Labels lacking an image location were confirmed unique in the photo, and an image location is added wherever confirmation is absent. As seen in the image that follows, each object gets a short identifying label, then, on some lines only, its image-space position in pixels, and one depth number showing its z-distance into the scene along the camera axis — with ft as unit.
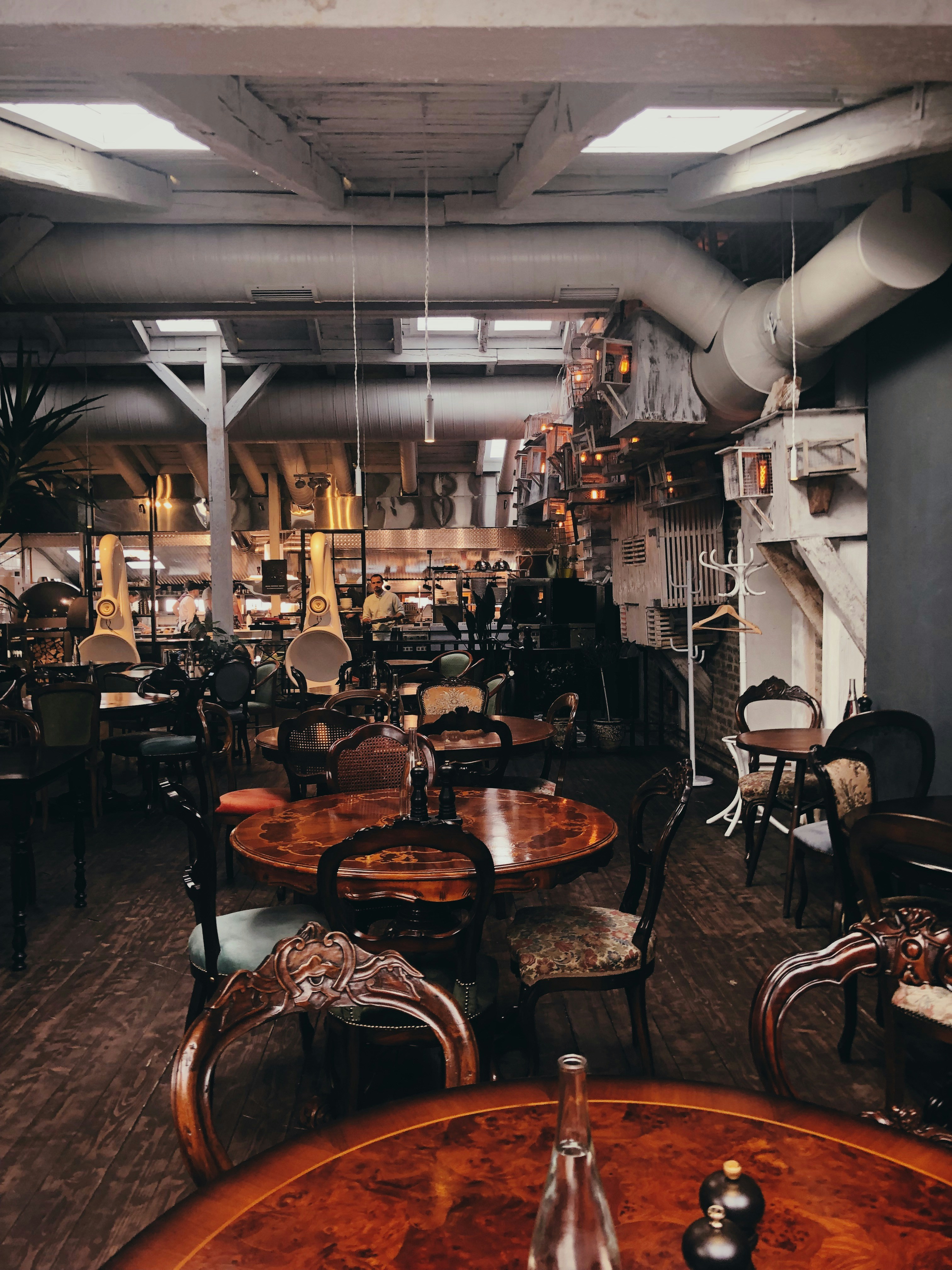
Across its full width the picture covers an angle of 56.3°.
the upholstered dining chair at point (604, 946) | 8.58
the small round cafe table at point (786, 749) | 14.79
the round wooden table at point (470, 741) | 15.67
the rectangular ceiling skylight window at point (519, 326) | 32.55
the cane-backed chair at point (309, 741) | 14.38
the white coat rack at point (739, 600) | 18.48
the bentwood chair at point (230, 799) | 15.01
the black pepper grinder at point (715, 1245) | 2.44
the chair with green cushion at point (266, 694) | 25.61
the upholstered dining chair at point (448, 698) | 18.65
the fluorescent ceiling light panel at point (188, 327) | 29.40
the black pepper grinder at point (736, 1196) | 2.64
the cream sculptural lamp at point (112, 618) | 20.70
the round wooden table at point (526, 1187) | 3.25
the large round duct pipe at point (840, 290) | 12.15
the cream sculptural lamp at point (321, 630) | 17.88
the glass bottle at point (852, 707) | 16.39
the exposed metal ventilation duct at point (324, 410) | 32.60
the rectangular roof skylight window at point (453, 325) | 31.71
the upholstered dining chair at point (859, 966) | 4.73
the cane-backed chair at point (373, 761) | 12.71
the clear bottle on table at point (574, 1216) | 2.47
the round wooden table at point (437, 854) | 8.15
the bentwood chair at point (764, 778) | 15.98
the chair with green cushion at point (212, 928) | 8.44
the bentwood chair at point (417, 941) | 6.98
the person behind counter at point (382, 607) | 43.78
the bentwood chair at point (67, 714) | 17.33
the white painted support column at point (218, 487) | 29.55
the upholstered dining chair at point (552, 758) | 15.25
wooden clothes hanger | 17.88
